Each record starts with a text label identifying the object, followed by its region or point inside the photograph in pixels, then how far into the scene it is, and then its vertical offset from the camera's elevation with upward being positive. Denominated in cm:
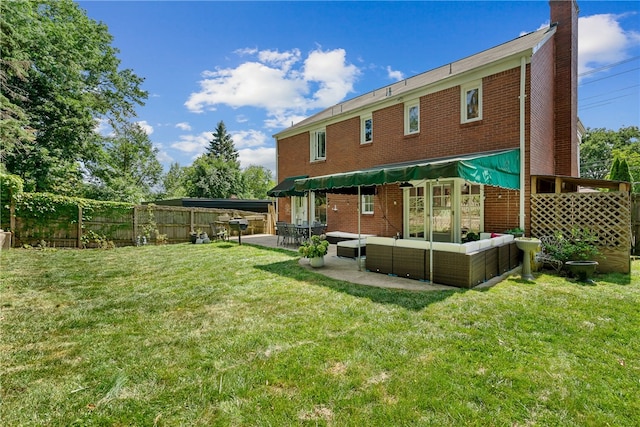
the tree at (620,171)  1654 +215
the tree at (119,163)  2030 +352
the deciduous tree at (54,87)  1338 +691
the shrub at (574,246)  738 -98
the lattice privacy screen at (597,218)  739 -27
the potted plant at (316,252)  822 -116
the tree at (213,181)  3603 +388
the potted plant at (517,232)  840 -66
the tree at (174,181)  5028 +532
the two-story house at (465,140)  864 +256
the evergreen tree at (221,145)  5222 +1194
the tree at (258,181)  5664 +593
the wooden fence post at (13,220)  1075 -26
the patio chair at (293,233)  1245 -95
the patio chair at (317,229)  1235 -78
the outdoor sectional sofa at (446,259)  611 -114
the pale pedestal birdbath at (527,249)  674 -94
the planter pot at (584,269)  657 -138
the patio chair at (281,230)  1286 -84
